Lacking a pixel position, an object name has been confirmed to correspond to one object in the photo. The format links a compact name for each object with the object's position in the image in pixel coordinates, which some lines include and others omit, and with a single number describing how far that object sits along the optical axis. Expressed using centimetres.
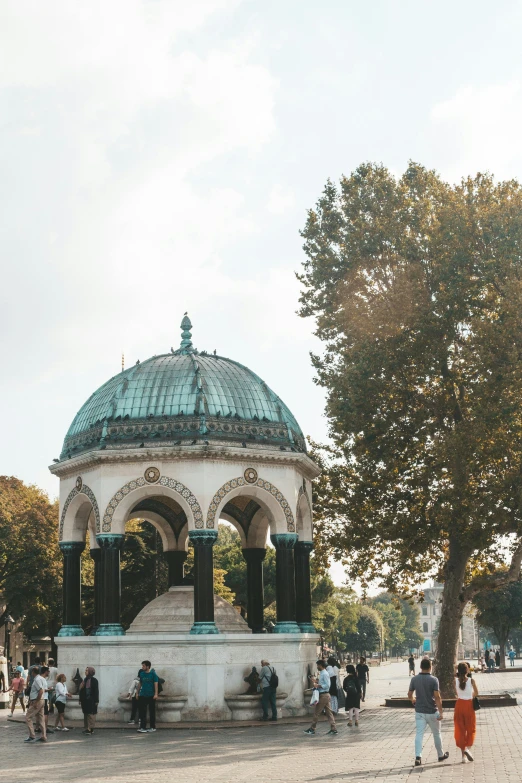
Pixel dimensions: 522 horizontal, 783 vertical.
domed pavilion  2428
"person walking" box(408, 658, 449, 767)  1555
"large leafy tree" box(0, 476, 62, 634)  4444
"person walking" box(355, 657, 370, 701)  3120
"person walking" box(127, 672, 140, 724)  2194
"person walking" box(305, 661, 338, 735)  2067
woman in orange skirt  1542
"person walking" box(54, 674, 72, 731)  2188
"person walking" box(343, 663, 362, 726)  2198
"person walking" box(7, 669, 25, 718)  2862
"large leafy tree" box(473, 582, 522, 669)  6675
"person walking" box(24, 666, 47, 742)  2017
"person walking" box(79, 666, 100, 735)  2094
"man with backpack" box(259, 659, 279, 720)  2284
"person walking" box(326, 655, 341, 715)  2391
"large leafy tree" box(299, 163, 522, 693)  2606
